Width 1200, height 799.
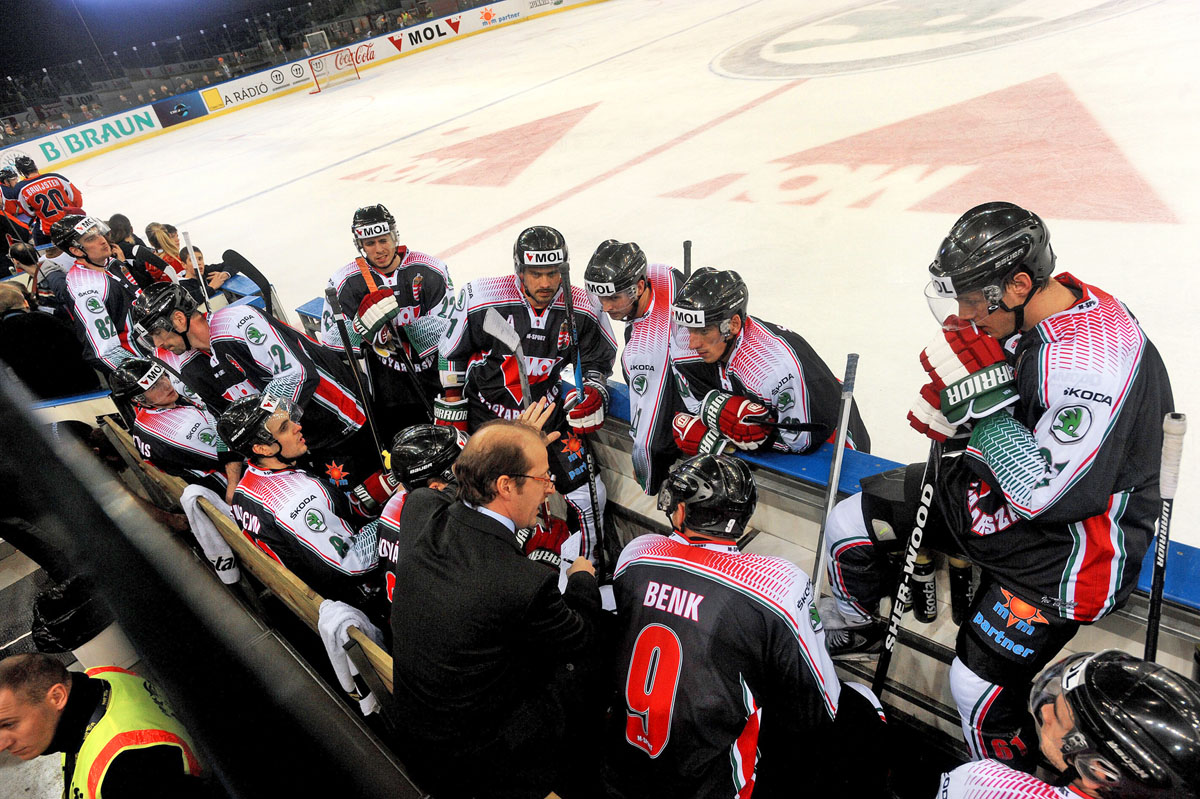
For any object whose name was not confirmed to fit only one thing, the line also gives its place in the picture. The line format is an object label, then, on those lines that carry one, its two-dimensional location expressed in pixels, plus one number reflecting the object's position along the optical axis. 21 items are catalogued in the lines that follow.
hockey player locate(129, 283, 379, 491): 3.26
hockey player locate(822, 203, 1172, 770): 1.54
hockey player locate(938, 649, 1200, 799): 1.13
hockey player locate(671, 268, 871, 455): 2.41
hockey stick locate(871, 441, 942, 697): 1.90
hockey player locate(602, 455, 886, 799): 1.63
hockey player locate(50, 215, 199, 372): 4.55
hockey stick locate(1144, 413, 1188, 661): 1.43
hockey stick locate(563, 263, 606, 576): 3.07
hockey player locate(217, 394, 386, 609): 2.49
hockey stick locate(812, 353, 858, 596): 1.92
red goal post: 21.42
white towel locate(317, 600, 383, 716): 2.08
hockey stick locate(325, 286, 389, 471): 3.66
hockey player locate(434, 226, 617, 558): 3.24
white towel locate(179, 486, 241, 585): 2.95
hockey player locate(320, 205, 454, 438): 3.89
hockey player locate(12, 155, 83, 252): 6.91
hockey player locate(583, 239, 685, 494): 2.84
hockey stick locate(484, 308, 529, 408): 2.91
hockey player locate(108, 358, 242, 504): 3.19
